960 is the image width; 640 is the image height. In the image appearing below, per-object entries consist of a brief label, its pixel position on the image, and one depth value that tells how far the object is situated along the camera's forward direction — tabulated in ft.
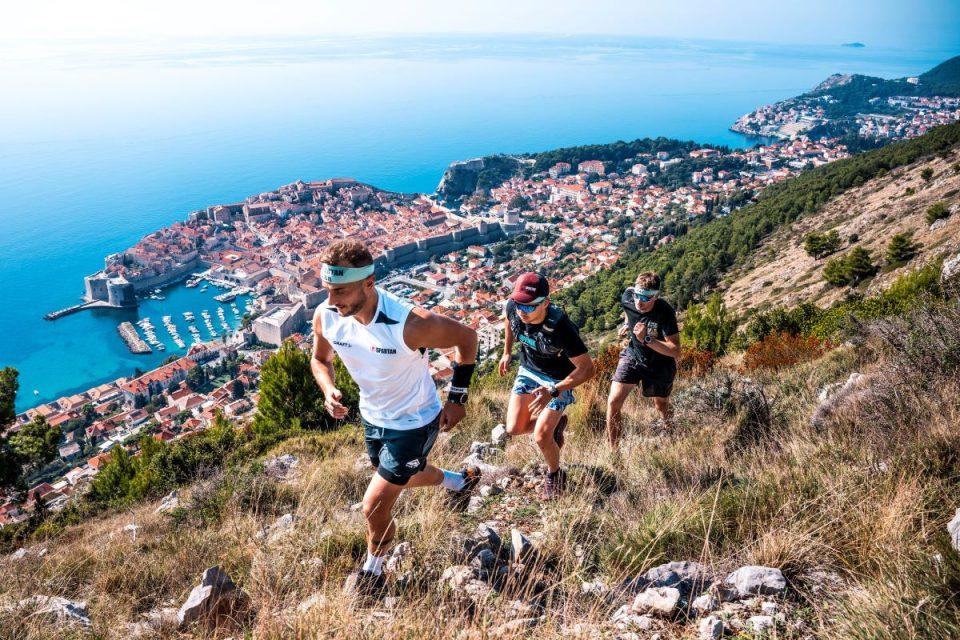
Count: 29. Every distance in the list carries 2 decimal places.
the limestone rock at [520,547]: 6.50
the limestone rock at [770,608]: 4.76
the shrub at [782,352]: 18.52
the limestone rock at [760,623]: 4.53
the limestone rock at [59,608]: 5.81
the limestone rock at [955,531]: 4.45
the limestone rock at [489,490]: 8.99
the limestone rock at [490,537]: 6.95
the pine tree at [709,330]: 35.60
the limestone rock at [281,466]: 12.84
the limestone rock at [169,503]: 12.81
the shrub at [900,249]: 47.78
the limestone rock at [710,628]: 4.56
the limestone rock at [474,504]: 8.48
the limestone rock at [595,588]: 5.45
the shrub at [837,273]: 51.57
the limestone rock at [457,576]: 6.06
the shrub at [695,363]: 17.39
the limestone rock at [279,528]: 7.33
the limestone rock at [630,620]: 4.91
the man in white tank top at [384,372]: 6.38
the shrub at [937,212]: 51.19
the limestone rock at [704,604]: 5.00
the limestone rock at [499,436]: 12.56
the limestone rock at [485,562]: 6.37
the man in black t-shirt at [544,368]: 8.73
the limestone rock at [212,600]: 5.70
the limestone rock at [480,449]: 11.72
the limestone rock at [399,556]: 6.77
